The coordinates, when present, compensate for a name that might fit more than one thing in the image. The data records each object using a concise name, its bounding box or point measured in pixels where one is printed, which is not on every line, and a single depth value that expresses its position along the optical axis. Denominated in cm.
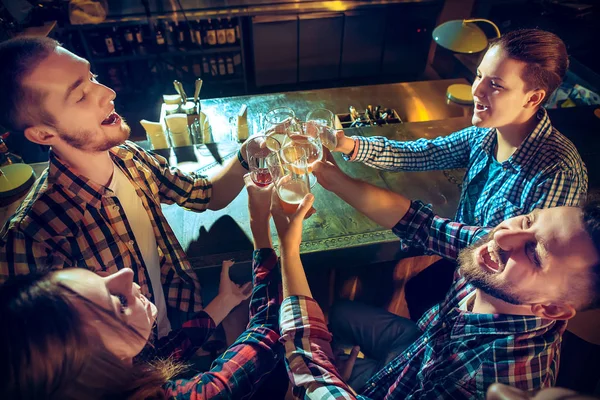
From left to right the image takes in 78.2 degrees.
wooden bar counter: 207
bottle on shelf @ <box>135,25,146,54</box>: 521
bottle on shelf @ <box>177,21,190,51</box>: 529
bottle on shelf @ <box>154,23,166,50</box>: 518
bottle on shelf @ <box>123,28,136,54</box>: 516
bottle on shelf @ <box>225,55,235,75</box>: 565
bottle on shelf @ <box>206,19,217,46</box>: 526
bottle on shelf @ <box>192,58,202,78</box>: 565
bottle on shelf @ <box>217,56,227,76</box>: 560
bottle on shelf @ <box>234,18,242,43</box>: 519
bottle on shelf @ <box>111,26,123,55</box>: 517
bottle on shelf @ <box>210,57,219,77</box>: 560
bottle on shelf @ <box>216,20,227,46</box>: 531
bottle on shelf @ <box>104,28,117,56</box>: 507
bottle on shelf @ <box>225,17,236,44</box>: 536
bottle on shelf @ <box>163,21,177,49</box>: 523
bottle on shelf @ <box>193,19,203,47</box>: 527
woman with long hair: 87
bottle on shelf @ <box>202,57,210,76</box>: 566
